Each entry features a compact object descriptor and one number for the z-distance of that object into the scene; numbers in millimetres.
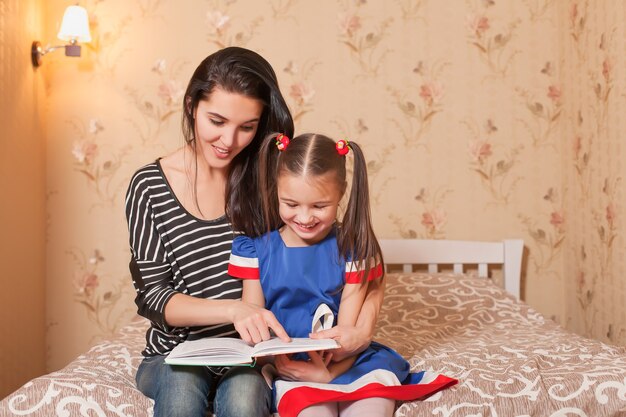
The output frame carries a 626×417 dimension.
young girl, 1587
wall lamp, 2754
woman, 1571
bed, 1581
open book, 1357
